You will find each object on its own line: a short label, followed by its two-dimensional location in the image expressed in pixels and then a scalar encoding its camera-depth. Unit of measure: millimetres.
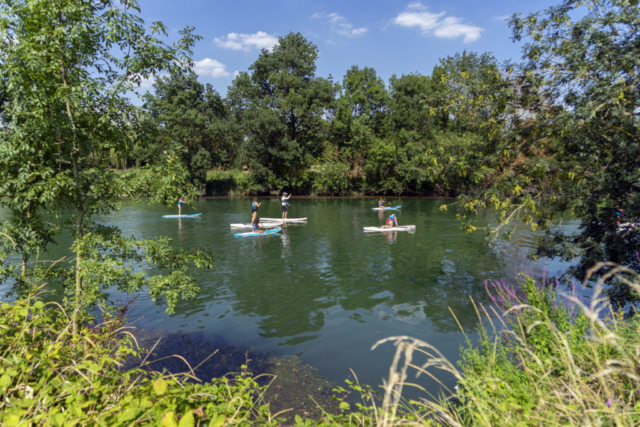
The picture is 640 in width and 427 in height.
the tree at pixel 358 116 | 53509
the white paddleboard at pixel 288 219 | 25727
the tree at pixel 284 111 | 49656
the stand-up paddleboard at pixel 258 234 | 19856
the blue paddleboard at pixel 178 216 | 26653
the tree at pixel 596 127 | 6480
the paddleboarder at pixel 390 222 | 21659
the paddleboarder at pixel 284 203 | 26969
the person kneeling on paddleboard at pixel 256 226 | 20870
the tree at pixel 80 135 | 4703
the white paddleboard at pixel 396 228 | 21516
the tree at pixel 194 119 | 48781
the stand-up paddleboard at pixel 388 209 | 32150
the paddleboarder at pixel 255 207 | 20800
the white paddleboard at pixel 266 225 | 22453
